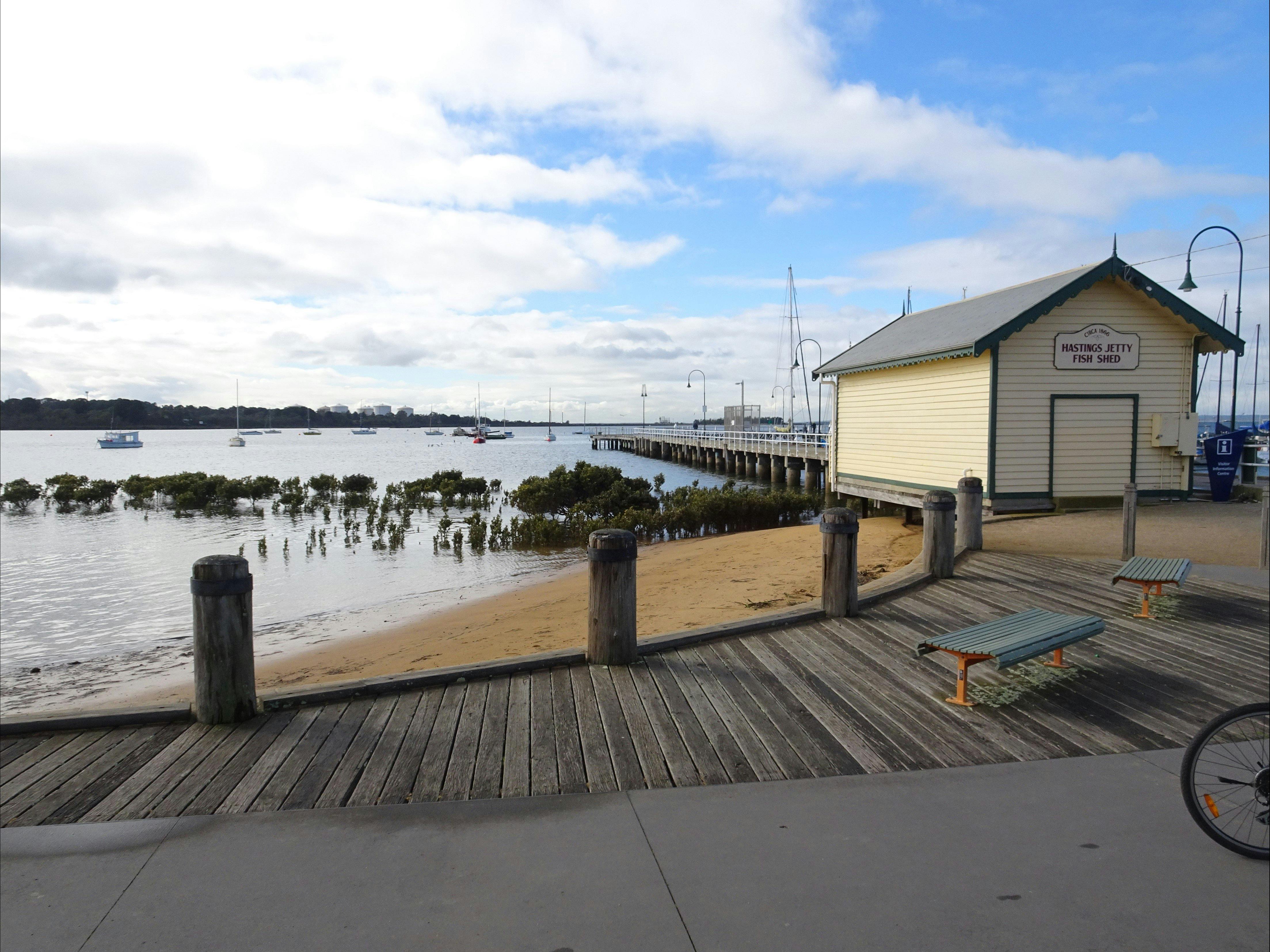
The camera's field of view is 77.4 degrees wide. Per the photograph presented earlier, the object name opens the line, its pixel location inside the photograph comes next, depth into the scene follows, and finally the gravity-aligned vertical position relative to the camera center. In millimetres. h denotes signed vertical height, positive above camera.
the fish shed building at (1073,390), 15250 +551
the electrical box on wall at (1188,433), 15602 -312
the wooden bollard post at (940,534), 9172 -1330
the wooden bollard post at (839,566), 7289 -1359
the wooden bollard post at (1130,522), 10227 -1374
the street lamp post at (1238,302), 15672 +2602
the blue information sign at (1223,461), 17203 -955
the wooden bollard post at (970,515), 10914 -1324
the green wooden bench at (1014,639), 5016 -1504
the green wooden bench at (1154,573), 7496 -1514
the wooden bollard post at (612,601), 5938 -1344
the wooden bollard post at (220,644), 4816 -1338
